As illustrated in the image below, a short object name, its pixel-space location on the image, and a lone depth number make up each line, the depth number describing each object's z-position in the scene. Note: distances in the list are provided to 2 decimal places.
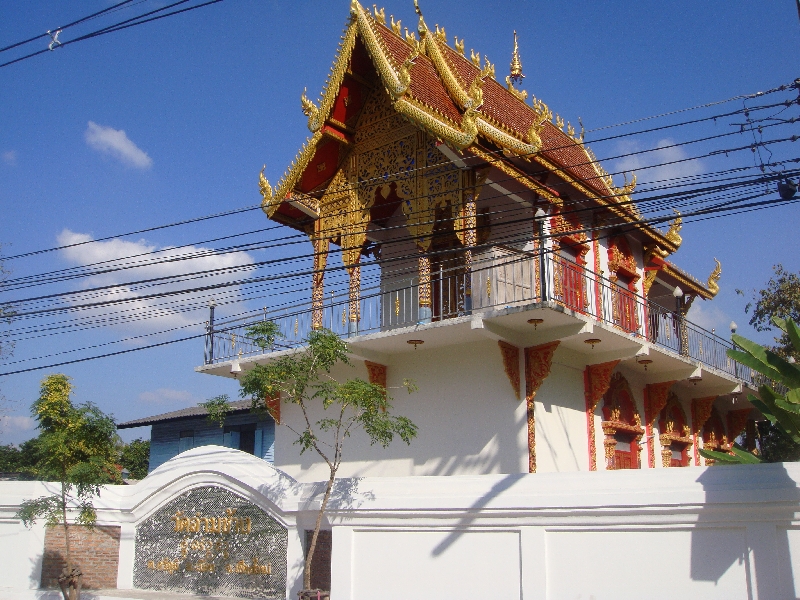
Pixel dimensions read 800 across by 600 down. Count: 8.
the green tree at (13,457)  31.17
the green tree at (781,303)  20.66
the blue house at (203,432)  19.89
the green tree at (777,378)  7.80
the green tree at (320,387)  9.41
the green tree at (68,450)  11.41
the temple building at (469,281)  11.78
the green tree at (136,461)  32.03
